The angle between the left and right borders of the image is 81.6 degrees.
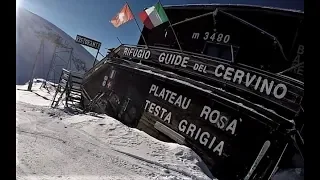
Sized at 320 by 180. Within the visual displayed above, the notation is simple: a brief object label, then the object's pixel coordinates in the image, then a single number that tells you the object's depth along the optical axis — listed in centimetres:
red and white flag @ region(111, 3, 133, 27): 691
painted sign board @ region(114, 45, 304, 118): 393
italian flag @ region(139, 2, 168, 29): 634
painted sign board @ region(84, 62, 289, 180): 414
